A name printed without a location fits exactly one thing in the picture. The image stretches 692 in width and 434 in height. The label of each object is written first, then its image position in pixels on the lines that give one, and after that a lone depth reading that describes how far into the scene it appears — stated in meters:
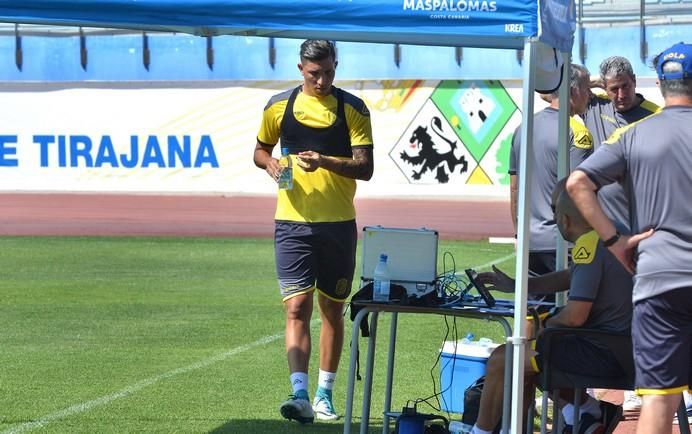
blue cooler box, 13.16
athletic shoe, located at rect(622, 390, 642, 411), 14.32
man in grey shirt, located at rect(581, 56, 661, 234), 14.53
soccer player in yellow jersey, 13.65
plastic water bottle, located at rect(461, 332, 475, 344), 13.60
